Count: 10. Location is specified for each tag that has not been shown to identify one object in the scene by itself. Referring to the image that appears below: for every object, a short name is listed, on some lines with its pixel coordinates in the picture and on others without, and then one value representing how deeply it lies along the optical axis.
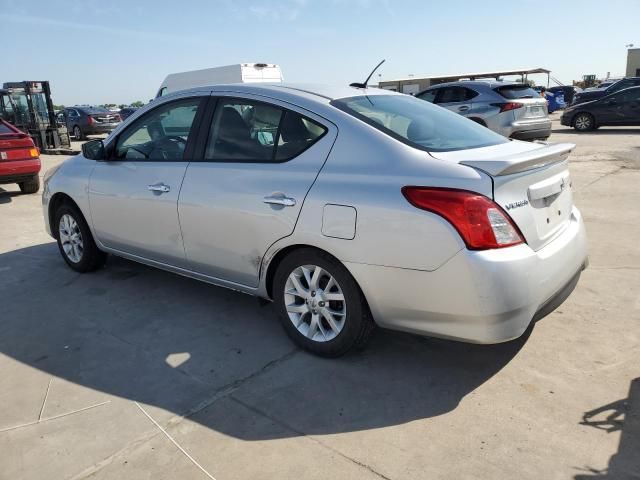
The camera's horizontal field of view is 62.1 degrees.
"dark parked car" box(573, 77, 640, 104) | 20.95
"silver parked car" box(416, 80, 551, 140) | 11.48
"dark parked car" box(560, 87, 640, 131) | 16.17
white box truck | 13.09
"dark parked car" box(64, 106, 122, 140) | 22.38
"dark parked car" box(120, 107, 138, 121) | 29.75
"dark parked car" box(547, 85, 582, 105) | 29.33
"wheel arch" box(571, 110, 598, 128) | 16.86
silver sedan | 2.65
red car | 8.66
